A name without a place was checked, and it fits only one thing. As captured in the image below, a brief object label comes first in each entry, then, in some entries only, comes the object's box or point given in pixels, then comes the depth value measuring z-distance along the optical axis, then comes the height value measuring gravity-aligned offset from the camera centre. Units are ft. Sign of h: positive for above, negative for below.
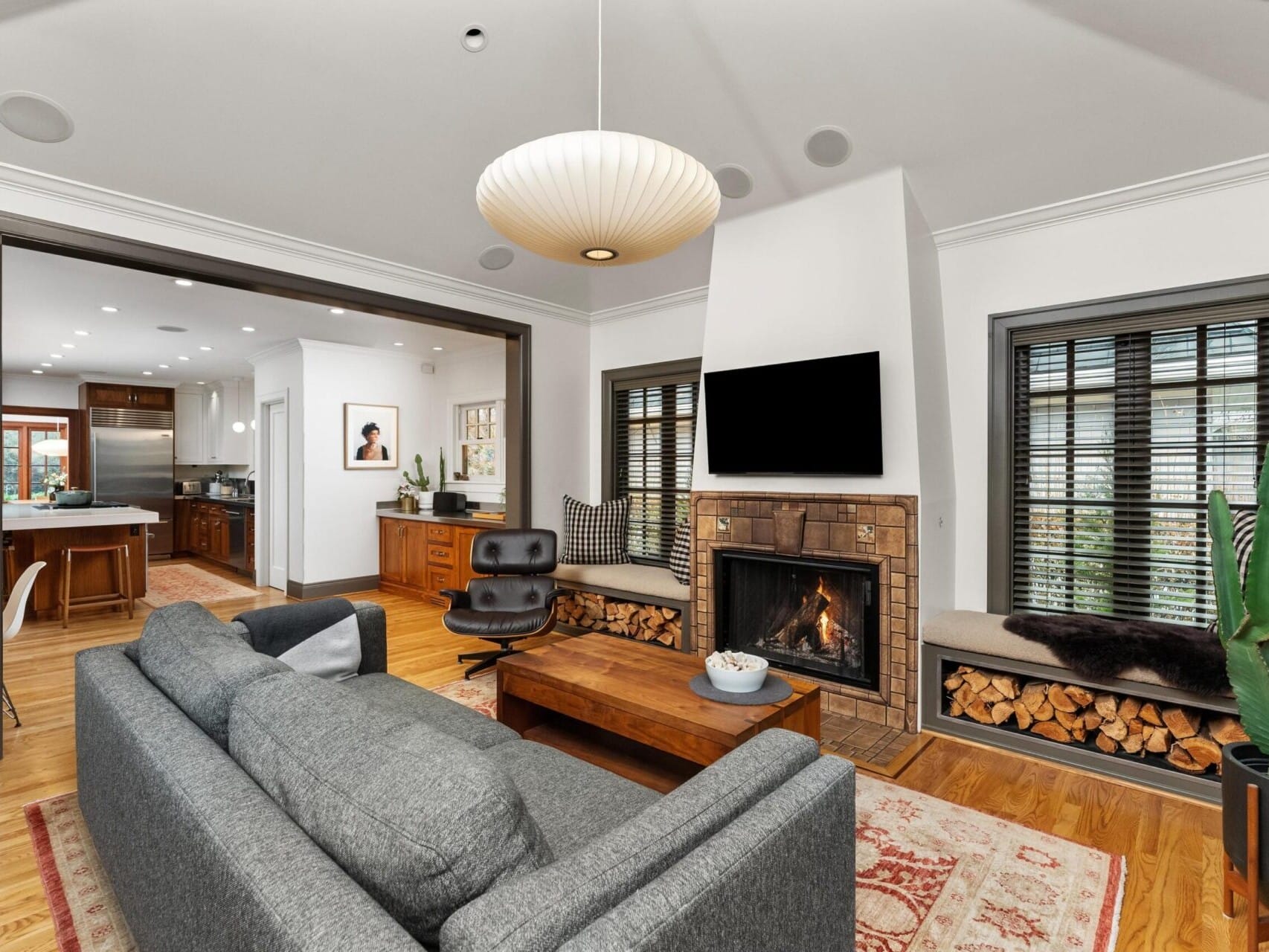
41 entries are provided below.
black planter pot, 5.45 -2.86
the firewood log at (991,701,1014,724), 9.78 -3.63
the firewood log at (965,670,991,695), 9.95 -3.22
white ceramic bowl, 7.87 -2.54
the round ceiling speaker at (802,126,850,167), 9.91 +5.01
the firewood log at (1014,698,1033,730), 9.66 -3.63
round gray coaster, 7.72 -2.70
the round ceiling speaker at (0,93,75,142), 8.33 +4.62
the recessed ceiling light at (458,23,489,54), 8.50 +5.67
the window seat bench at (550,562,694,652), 13.53 -2.63
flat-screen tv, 10.53 +0.90
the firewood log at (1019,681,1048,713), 9.51 -3.28
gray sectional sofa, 2.84 -1.90
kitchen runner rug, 21.04 -4.05
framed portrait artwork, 21.66 +1.14
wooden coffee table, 7.29 -2.85
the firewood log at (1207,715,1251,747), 8.14 -3.27
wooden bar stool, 17.69 -3.20
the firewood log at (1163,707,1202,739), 8.41 -3.26
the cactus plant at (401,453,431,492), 22.90 -0.32
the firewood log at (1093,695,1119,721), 8.94 -3.24
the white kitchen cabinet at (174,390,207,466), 31.48 +2.04
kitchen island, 17.22 -1.92
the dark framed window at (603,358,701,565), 15.99 +0.62
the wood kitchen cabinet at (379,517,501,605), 19.29 -2.71
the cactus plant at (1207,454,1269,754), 5.66 -1.33
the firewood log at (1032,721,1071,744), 9.39 -3.79
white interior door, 21.94 -1.00
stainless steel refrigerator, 28.50 +0.40
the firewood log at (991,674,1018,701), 9.75 -3.22
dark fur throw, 8.13 -2.37
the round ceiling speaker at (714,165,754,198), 10.94 +4.93
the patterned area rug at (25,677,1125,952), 5.87 -4.17
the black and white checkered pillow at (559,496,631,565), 16.19 -1.58
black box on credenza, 21.63 -1.07
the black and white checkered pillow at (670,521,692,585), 13.85 -1.84
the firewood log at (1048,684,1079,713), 9.26 -3.28
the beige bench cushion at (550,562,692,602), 13.78 -2.47
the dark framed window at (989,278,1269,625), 9.50 +0.40
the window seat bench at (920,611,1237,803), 8.38 -3.03
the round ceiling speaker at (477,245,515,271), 13.74 +4.53
